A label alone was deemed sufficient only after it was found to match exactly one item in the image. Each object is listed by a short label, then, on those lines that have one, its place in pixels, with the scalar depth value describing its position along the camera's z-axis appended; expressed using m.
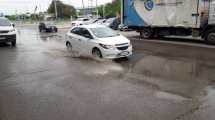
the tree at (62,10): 76.86
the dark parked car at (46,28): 26.31
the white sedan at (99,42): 8.30
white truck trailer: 11.31
